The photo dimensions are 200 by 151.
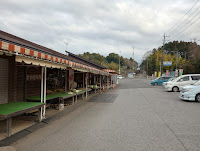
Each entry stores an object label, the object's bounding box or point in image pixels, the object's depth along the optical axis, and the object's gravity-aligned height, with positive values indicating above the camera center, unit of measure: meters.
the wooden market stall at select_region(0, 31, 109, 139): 4.97 +0.01
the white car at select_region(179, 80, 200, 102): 11.88 -0.96
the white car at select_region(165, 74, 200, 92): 18.06 -0.33
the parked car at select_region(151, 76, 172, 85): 31.13 -0.39
